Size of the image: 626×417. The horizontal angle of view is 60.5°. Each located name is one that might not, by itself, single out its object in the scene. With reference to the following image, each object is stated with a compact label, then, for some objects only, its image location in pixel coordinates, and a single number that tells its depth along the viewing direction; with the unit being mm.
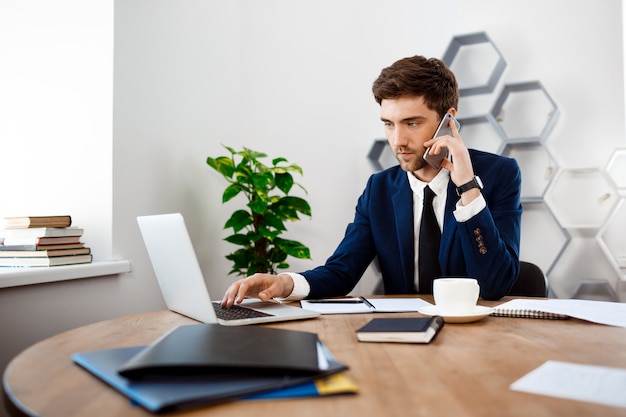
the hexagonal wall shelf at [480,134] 2828
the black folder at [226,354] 636
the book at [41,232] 1823
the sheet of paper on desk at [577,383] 613
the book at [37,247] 1802
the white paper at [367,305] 1275
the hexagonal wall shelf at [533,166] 2727
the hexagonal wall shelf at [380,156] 2955
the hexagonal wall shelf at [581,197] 2623
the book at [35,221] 1809
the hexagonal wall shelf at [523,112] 2711
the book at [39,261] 1793
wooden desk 587
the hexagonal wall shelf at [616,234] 2570
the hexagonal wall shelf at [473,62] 2795
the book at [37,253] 1795
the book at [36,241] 1805
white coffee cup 1138
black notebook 911
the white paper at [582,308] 1117
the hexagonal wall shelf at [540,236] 2723
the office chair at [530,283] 1784
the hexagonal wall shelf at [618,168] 2561
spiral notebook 1156
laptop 1057
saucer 1094
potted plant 2512
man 1647
